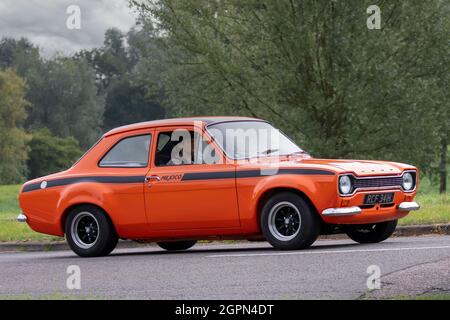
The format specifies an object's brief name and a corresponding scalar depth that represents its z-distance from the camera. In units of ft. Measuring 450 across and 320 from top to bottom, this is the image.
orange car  39.22
